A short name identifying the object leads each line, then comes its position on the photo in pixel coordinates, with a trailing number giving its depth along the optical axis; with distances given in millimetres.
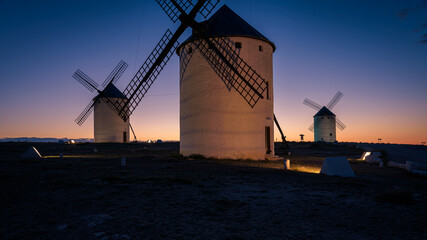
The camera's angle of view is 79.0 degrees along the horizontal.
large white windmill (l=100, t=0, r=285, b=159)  15273
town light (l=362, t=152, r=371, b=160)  17345
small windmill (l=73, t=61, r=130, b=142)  40344
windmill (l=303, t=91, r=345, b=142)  49281
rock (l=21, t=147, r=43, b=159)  16234
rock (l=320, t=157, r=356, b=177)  9242
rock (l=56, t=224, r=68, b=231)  3952
